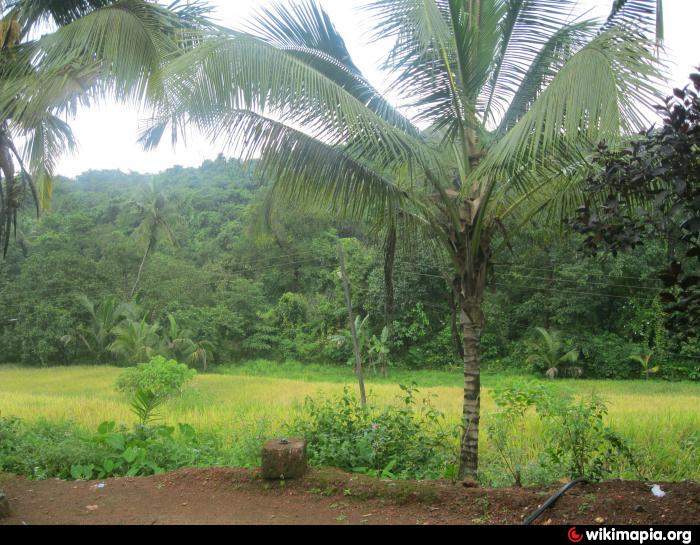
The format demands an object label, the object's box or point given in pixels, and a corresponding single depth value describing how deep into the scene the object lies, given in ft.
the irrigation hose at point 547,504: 9.27
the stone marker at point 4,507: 10.68
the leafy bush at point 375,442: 14.17
